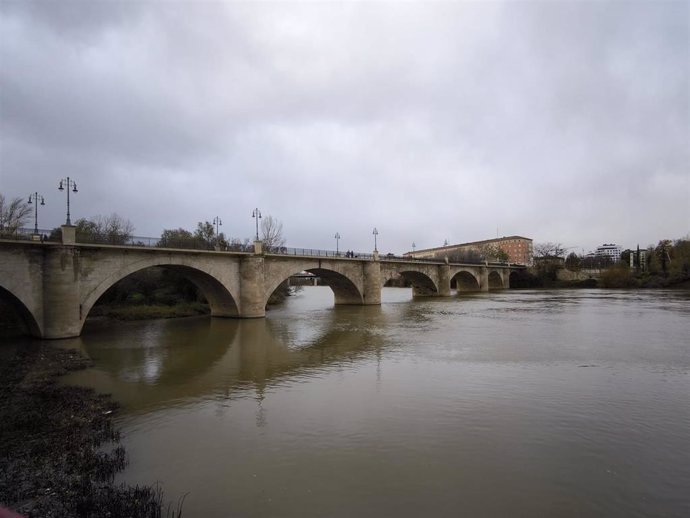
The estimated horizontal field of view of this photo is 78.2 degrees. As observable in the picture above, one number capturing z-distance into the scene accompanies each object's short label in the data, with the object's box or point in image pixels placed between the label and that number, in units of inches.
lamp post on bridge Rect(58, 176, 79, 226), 824.7
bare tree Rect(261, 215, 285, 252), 2454.2
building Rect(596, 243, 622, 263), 7509.8
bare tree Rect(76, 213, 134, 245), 956.0
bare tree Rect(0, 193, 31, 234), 1392.7
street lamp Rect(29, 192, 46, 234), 941.2
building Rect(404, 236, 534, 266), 5334.6
